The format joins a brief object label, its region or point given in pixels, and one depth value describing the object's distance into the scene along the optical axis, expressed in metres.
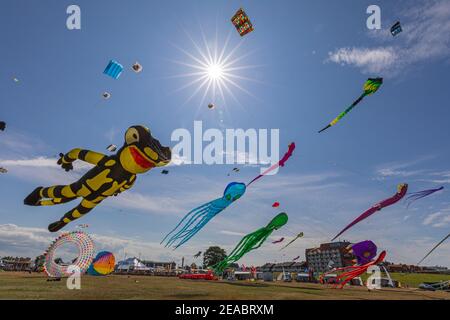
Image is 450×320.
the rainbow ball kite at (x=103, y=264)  45.84
